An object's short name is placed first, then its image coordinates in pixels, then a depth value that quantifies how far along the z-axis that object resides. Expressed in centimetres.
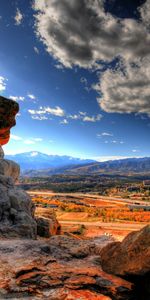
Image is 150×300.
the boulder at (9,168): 2684
